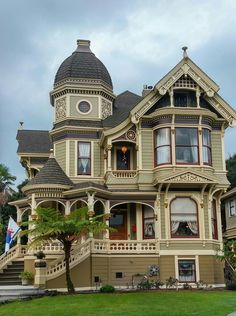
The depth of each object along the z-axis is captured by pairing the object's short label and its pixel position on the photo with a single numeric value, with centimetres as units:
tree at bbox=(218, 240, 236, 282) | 1785
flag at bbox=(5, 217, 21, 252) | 2266
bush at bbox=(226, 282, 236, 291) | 1810
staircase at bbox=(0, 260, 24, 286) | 1935
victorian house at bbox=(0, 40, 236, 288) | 1940
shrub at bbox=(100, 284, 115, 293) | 1647
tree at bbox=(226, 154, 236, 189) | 4162
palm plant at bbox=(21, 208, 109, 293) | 1563
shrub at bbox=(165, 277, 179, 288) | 1816
